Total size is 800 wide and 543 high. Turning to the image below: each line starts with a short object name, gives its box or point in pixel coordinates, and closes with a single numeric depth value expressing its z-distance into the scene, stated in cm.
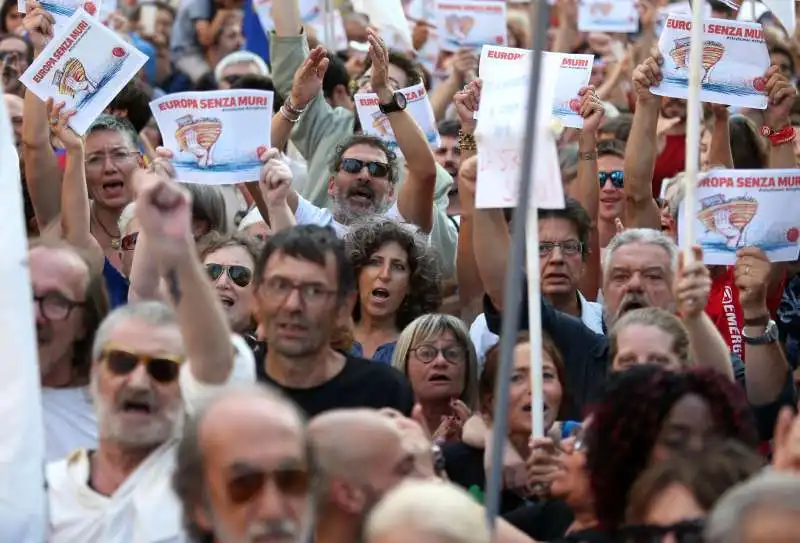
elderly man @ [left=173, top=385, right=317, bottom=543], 755
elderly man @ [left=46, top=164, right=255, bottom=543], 865
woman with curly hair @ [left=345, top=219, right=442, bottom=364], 1312
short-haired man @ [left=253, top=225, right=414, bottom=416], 998
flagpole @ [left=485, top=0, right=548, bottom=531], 779
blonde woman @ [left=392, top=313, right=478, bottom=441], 1195
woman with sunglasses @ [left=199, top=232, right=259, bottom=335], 1226
